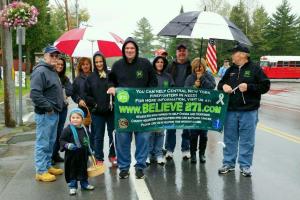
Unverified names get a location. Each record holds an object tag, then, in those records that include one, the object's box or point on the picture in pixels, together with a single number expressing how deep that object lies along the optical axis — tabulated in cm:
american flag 1805
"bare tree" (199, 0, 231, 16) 6738
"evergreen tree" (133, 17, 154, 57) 12444
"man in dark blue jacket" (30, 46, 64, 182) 622
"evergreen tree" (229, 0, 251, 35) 6219
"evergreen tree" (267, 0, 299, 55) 6078
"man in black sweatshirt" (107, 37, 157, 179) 645
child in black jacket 580
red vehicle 4328
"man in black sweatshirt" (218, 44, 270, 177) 654
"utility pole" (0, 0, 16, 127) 1143
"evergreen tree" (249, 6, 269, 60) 6184
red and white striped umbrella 799
